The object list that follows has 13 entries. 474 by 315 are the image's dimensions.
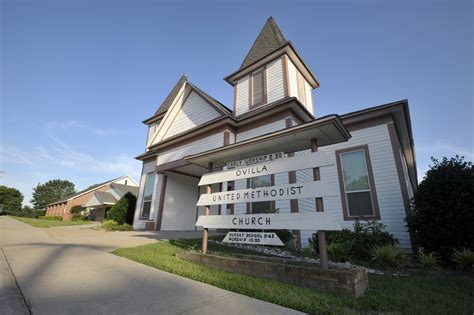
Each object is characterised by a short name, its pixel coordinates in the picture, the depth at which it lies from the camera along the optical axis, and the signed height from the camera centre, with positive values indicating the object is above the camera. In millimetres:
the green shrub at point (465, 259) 5238 -639
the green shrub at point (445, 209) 5699 +533
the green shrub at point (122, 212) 15805 +782
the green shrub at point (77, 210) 36438 +1953
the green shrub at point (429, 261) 5711 -751
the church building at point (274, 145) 6359 +3082
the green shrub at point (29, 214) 54094 +1901
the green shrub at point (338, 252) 6426 -648
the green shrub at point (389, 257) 5785 -680
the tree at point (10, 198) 66750 +6449
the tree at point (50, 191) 86056 +11533
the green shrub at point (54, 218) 37156 +617
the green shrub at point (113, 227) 13242 -206
